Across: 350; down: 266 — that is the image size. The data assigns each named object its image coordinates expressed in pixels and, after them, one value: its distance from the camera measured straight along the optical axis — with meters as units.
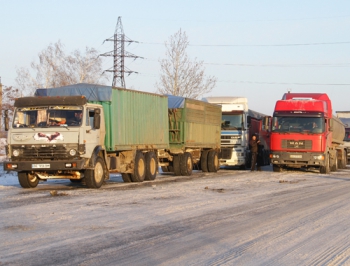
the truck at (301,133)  27.45
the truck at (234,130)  30.86
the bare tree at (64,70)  60.21
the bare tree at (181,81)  53.22
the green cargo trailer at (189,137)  24.53
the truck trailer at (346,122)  40.62
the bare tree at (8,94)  52.47
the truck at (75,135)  16.88
